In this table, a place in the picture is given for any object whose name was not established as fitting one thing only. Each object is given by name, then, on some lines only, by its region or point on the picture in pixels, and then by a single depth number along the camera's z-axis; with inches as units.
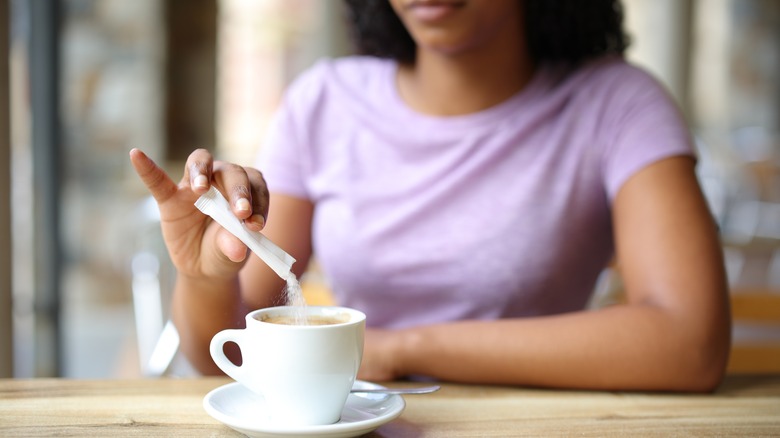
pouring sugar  30.4
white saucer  27.5
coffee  29.9
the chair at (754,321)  55.9
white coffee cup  28.0
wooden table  31.3
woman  39.0
